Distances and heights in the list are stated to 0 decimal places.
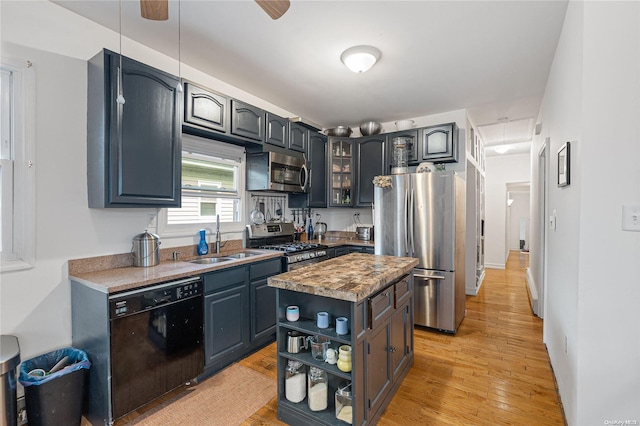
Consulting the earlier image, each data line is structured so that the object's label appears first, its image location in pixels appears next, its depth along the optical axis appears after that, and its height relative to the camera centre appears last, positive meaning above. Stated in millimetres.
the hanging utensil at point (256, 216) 3654 -62
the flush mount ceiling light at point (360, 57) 2553 +1361
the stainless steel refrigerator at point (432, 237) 3281 -295
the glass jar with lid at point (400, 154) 4133 +827
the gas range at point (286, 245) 3310 -431
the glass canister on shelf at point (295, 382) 1893 -1108
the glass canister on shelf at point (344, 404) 1731 -1154
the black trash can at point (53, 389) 1711 -1069
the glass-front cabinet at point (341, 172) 4551 +623
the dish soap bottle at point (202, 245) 2965 -346
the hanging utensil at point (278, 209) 4060 +23
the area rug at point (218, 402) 1949 -1388
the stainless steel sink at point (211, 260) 2762 -475
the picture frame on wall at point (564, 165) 1872 +318
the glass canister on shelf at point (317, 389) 1814 -1112
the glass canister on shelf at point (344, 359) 1692 -862
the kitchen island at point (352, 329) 1671 -728
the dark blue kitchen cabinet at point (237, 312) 2418 -922
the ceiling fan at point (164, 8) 1428 +1023
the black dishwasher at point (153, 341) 1847 -903
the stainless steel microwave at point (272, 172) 3434 +482
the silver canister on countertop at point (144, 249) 2379 -316
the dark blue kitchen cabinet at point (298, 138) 3820 +988
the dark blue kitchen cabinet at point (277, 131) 3447 +983
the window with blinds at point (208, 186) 2957 +278
